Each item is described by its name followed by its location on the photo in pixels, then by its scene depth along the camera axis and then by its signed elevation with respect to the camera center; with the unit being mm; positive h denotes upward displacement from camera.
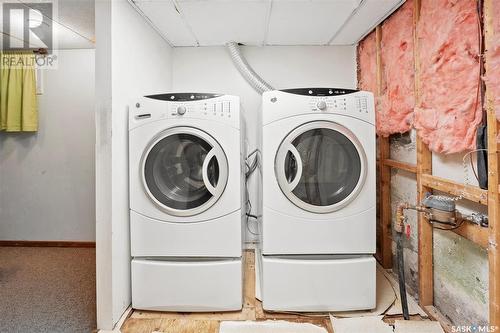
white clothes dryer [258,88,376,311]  1712 -207
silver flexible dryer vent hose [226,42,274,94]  2656 +957
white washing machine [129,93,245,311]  1736 -261
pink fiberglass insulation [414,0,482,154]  1340 +489
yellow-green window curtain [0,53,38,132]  2889 +763
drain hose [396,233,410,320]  1645 -715
